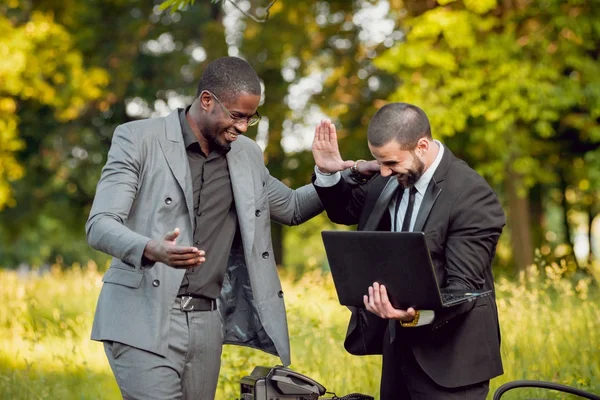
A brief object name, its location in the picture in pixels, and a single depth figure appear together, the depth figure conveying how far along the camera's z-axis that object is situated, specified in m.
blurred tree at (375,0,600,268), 14.06
